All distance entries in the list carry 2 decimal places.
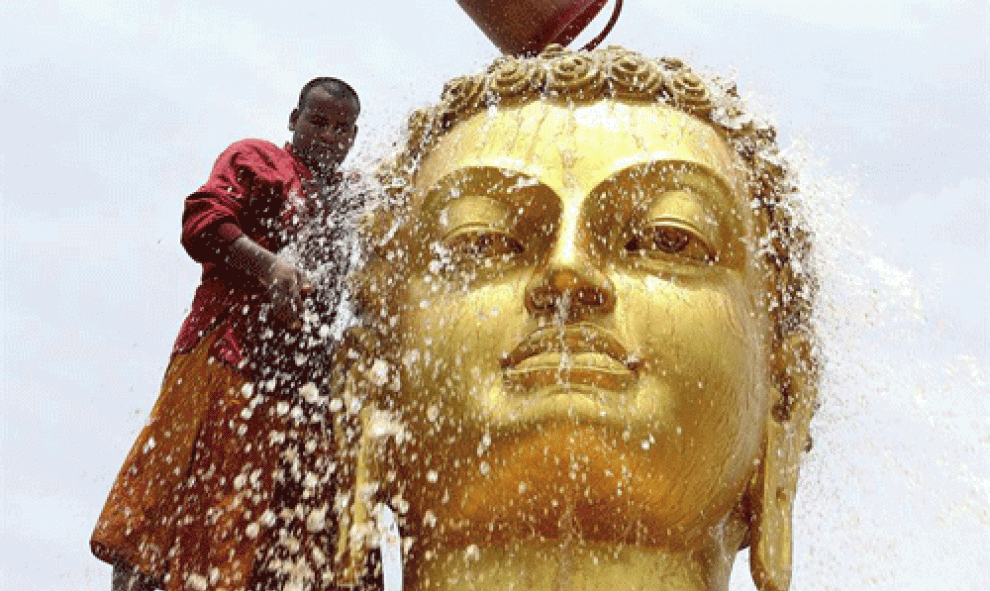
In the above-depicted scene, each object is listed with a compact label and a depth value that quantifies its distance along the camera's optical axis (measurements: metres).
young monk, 5.34
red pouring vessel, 6.29
